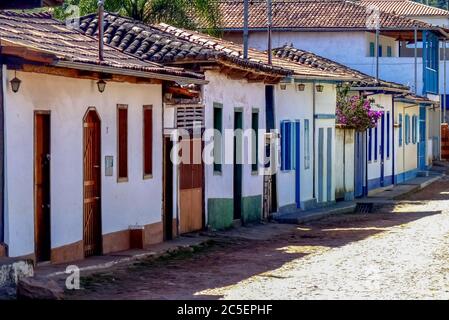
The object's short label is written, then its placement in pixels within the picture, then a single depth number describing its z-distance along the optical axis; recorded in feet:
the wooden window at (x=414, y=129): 163.66
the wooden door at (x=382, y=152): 132.26
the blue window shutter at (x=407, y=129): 154.92
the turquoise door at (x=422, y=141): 168.55
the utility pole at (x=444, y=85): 183.11
